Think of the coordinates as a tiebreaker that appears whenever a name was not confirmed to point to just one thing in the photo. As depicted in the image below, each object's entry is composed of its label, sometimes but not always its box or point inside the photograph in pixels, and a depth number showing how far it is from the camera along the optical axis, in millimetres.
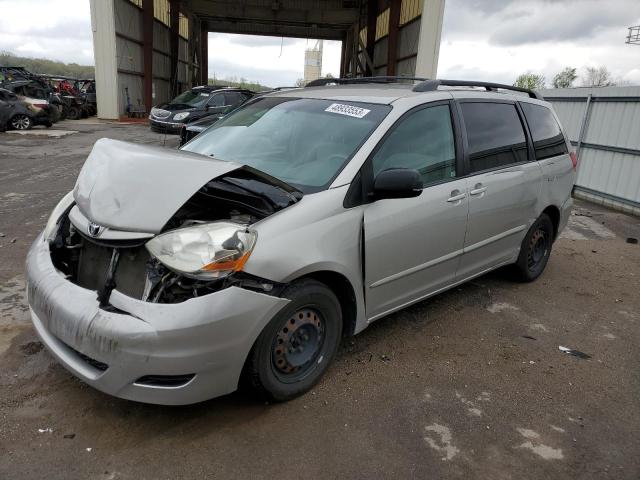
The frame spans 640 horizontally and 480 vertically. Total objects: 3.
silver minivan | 2336
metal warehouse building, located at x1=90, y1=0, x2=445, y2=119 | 20859
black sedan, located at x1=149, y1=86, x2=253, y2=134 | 16297
